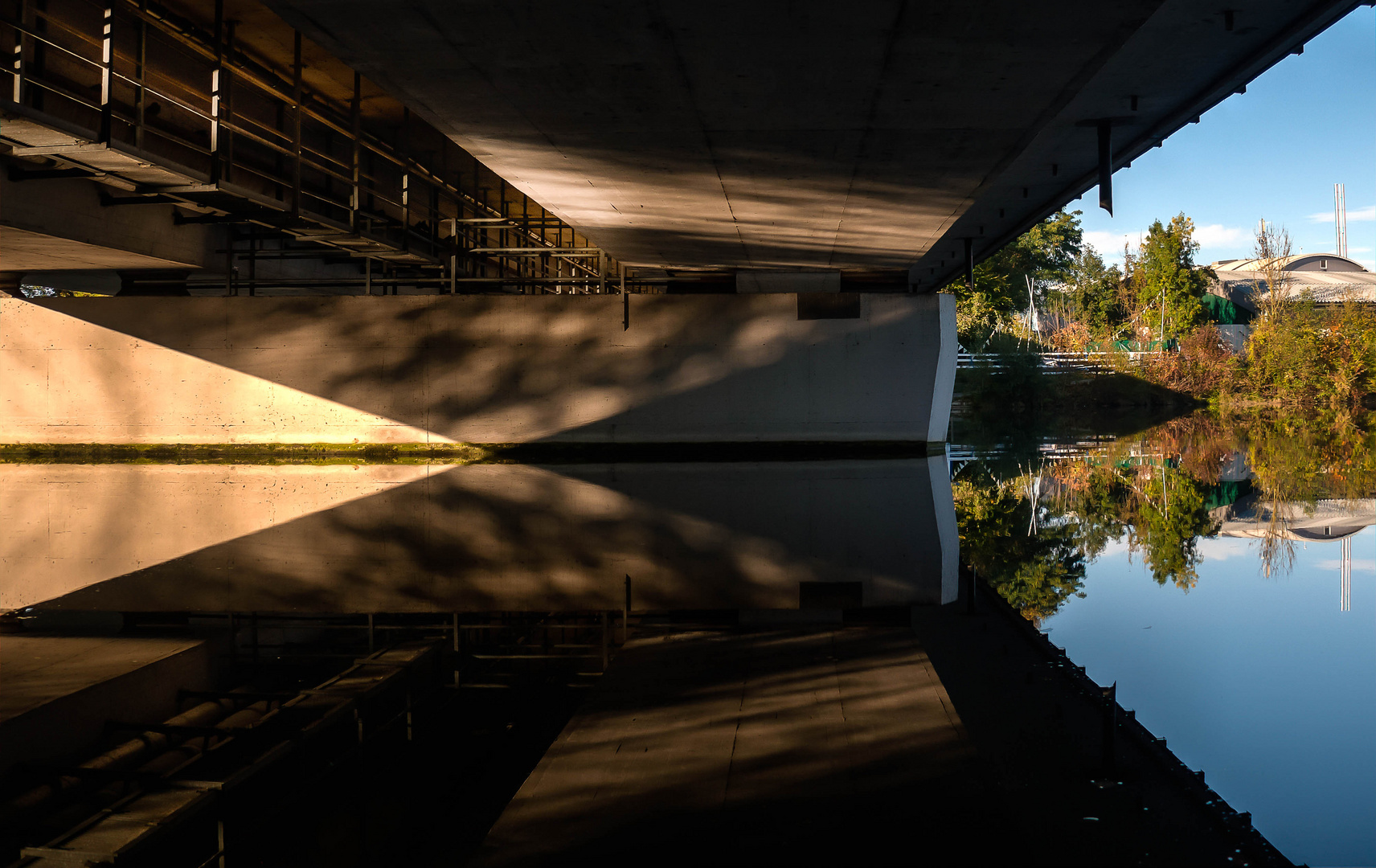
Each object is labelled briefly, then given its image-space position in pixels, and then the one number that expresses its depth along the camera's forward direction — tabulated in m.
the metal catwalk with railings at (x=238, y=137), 7.16
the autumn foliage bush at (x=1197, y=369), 29.86
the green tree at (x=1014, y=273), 33.09
